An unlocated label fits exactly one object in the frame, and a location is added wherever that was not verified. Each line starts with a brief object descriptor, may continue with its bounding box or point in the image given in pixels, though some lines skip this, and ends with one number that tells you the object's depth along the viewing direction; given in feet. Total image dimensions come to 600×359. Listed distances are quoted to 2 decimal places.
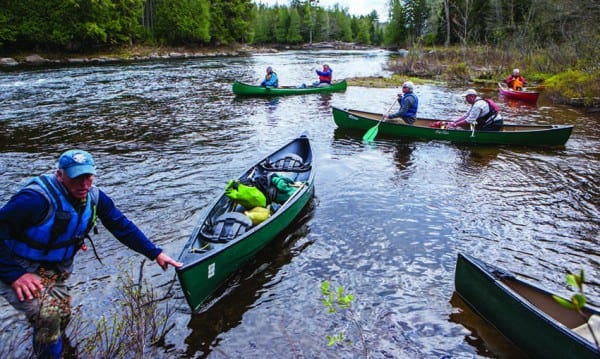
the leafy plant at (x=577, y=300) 4.85
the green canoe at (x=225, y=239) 15.87
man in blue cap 10.48
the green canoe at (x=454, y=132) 38.65
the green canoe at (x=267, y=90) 66.28
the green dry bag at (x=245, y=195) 21.89
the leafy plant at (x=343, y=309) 11.70
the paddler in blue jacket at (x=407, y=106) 42.67
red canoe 60.73
